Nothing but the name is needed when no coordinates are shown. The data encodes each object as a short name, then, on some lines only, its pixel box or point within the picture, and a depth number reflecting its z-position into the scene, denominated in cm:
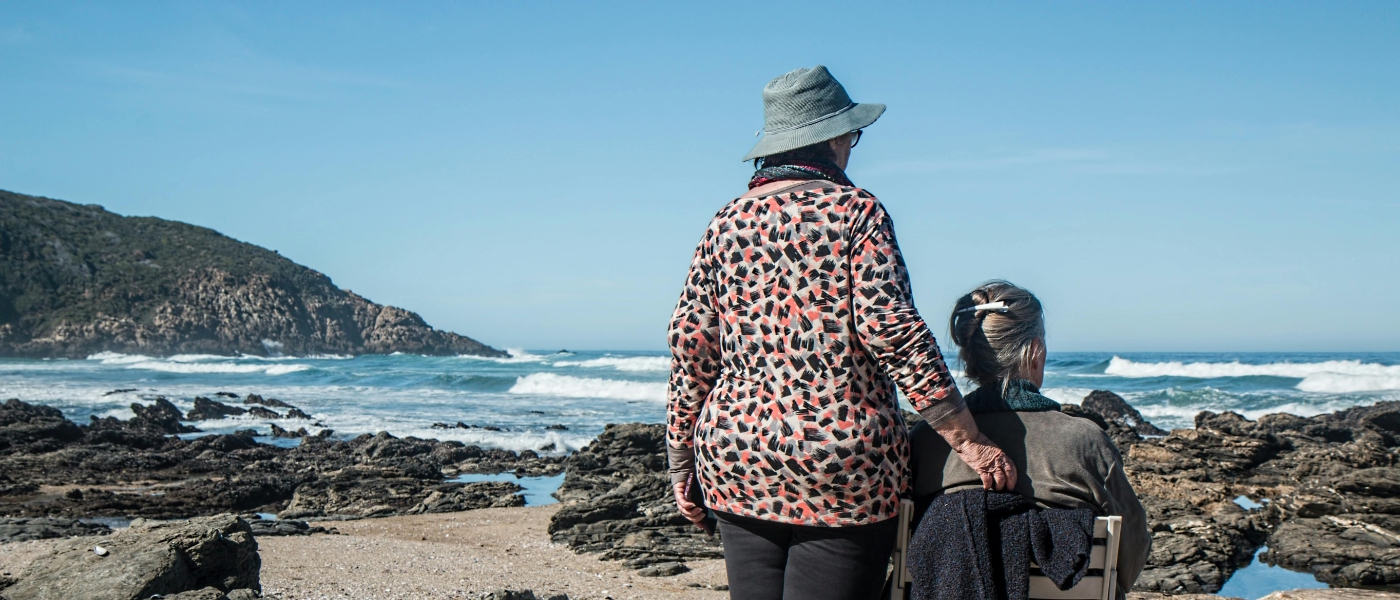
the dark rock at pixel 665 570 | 657
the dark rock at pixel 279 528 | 762
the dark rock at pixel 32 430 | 1366
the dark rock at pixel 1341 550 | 628
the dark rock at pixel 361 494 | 999
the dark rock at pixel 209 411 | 2067
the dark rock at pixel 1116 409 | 1895
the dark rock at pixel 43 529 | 704
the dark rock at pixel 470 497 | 1016
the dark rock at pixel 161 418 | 1727
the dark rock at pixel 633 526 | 718
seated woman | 214
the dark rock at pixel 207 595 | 372
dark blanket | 210
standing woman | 202
